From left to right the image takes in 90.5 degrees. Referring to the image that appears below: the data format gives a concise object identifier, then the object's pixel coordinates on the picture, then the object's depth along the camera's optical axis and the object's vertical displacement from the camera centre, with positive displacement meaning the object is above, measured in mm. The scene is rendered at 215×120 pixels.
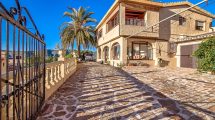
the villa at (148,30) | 11118 +3359
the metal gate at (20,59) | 1388 -13
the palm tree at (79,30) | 14507 +3945
